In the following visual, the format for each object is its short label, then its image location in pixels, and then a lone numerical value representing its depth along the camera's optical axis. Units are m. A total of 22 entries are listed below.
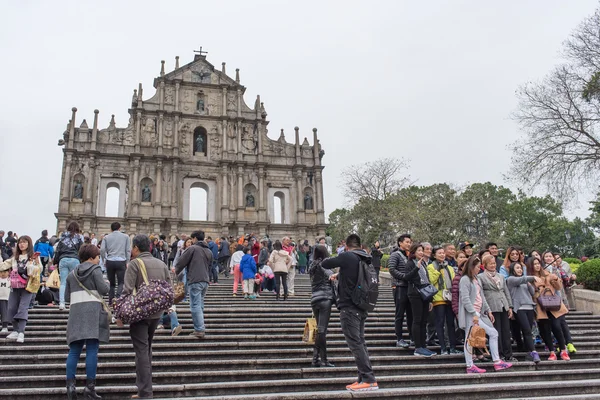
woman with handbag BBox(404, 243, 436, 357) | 7.42
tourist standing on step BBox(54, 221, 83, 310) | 9.35
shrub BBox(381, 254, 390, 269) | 22.06
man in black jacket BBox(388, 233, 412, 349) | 7.80
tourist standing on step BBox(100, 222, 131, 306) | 9.41
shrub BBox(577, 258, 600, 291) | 12.05
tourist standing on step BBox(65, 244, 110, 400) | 5.27
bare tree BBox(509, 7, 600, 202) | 18.08
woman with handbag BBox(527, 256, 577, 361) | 7.73
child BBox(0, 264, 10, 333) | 7.62
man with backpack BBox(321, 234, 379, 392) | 5.67
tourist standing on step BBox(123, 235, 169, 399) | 5.24
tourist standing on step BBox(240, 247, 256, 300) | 11.78
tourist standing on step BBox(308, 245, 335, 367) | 6.81
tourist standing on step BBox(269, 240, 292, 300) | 11.66
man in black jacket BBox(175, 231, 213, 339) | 7.82
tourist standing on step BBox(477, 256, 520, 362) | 7.37
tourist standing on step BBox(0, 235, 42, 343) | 7.53
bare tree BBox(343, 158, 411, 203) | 36.88
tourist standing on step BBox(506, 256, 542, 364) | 7.60
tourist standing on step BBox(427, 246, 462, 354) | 7.55
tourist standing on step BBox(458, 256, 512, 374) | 6.89
